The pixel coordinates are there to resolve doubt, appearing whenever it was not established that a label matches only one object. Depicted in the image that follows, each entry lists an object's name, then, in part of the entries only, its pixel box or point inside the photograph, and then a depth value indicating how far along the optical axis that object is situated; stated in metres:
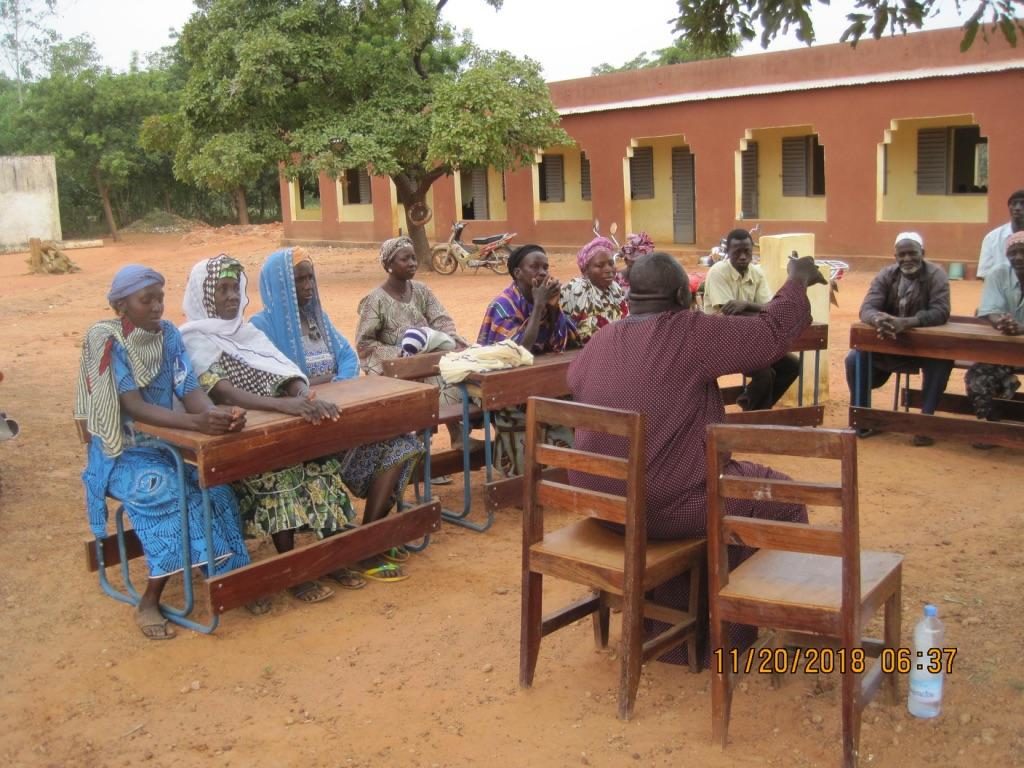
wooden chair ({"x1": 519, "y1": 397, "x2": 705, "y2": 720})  3.29
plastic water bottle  3.30
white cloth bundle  5.37
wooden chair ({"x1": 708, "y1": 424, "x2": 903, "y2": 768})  2.93
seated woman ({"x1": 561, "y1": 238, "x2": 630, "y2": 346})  6.11
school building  15.56
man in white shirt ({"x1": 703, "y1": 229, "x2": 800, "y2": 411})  6.99
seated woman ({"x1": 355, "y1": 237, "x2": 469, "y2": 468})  6.09
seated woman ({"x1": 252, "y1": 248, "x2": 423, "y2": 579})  4.93
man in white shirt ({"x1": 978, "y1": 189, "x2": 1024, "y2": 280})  7.00
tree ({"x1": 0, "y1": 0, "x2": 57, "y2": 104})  46.66
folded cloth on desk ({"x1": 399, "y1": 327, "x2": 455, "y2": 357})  5.99
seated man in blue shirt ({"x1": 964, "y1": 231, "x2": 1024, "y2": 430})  6.49
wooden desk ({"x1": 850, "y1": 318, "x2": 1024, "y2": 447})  6.23
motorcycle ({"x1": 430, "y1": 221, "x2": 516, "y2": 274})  19.83
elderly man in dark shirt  6.70
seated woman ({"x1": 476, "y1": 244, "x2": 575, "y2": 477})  5.78
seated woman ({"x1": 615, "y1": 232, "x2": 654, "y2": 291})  7.99
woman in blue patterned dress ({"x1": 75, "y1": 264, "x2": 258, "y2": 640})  4.20
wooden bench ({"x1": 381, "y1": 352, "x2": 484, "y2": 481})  5.59
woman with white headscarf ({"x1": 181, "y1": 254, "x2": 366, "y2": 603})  4.52
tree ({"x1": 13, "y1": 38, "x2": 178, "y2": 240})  31.22
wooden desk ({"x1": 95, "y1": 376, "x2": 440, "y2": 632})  4.10
